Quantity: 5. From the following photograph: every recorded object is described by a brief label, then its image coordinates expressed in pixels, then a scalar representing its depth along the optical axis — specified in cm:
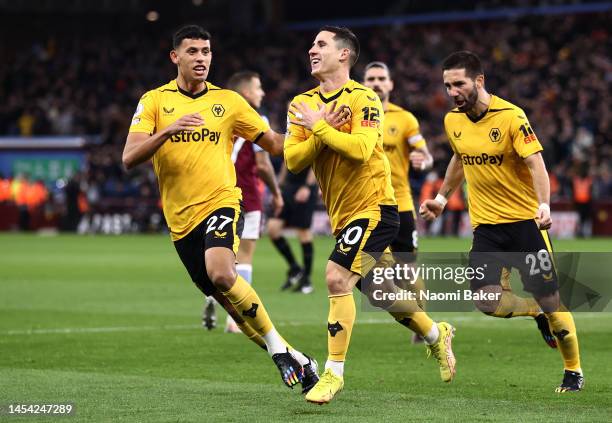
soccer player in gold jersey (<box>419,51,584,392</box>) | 1673
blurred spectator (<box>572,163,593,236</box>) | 6216
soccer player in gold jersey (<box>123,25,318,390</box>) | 1611
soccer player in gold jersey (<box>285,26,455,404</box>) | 1514
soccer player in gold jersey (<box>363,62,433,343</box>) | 2245
